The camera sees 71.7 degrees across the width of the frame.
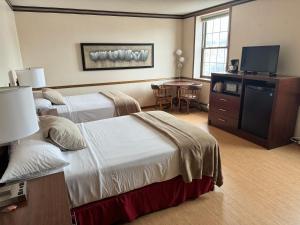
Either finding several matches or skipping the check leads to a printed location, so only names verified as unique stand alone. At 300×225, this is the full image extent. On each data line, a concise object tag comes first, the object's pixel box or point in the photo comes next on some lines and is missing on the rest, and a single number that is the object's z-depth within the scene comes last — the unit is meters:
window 4.70
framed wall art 4.89
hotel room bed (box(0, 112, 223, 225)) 1.61
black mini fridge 3.20
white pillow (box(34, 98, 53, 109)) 3.00
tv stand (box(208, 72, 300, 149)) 3.09
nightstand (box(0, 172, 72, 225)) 1.02
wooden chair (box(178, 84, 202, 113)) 5.12
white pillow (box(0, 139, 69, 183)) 1.33
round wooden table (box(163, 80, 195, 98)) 5.19
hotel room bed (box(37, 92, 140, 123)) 3.39
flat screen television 3.31
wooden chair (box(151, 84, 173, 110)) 5.58
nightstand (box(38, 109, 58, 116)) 2.90
